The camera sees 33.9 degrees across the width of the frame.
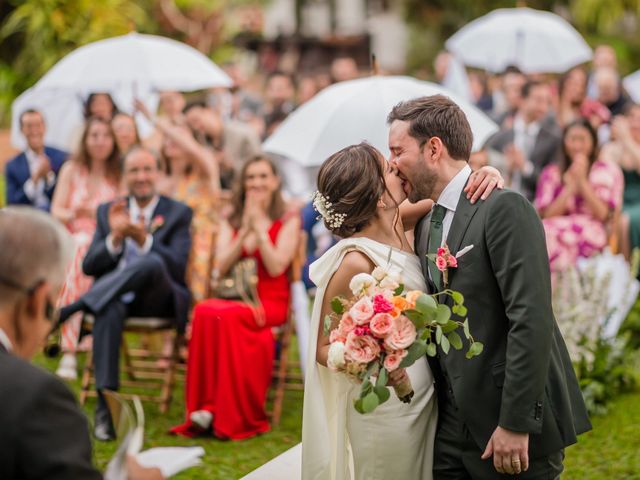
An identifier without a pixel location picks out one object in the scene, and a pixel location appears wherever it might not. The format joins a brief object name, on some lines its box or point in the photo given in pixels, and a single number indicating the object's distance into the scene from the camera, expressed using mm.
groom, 3363
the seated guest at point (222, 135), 10469
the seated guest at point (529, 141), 10242
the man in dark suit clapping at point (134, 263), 7168
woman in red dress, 6980
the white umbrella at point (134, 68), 9094
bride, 3793
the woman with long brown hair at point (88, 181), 8797
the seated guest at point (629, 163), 9414
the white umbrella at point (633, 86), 13067
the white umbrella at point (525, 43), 12484
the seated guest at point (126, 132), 9484
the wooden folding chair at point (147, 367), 7406
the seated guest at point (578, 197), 8789
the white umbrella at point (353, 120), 7117
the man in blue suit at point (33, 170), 9672
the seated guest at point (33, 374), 2268
